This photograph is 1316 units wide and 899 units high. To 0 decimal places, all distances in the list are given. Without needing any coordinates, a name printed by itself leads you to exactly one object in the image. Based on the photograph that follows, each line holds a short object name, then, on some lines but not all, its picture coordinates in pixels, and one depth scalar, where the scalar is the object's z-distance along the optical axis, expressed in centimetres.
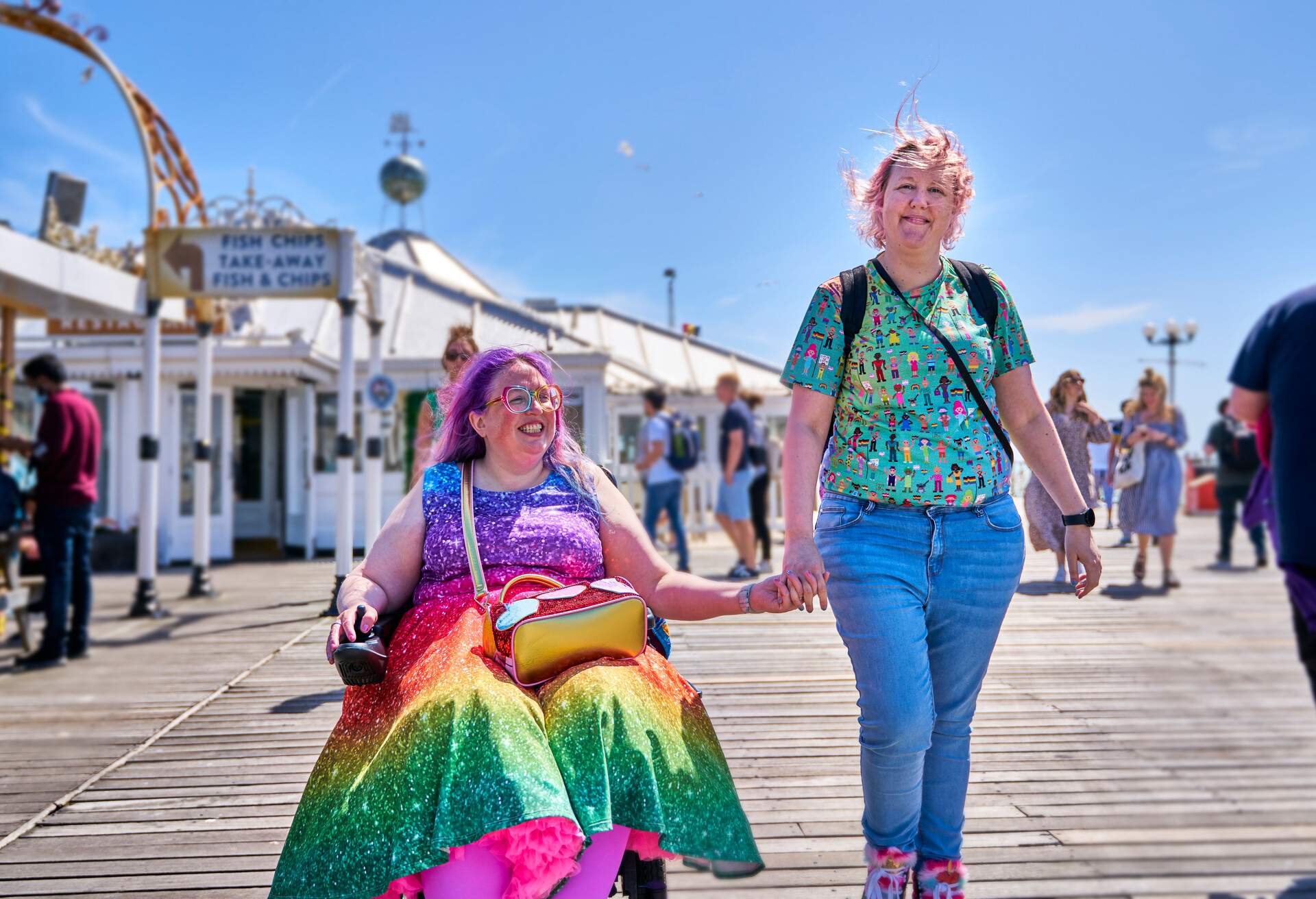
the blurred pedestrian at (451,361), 417
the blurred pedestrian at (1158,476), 626
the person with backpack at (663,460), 926
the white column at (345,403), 755
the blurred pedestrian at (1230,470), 730
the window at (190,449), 1346
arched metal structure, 878
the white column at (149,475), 827
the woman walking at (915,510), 218
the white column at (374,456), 746
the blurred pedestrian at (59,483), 631
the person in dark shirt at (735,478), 882
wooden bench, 655
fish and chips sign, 827
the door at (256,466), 1483
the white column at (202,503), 923
